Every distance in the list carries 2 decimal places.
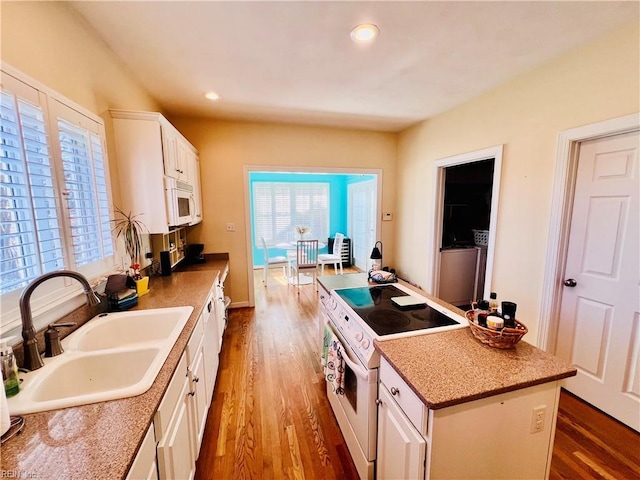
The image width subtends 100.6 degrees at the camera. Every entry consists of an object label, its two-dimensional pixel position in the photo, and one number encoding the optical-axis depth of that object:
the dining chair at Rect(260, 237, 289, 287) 5.01
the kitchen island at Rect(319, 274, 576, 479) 0.95
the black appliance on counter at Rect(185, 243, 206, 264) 3.33
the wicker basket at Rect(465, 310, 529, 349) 1.13
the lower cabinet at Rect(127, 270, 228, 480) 0.91
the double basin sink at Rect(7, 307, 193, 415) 0.91
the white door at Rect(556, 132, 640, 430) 1.72
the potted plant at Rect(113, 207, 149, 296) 1.93
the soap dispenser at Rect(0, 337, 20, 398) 0.88
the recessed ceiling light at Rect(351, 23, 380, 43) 1.63
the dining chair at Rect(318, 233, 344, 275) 5.27
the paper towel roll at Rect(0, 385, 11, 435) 0.74
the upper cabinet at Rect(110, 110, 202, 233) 1.97
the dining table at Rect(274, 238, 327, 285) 5.10
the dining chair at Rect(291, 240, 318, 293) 4.63
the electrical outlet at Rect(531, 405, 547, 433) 1.04
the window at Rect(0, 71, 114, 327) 1.04
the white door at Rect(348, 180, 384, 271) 5.21
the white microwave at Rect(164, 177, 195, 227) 2.16
